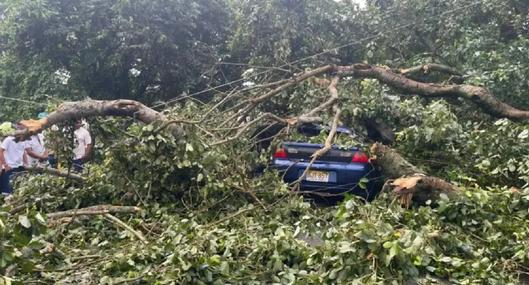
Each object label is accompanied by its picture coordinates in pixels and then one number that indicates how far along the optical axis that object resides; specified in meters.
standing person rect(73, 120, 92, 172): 5.66
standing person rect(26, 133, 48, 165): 7.14
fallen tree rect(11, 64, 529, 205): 5.14
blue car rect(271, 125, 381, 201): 6.42
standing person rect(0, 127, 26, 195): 7.17
